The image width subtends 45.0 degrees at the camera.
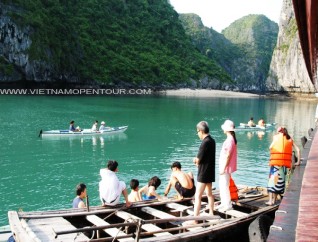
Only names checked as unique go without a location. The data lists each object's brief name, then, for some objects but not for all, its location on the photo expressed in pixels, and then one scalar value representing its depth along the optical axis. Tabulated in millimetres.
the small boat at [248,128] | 41438
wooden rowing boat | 7152
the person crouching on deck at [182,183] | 10133
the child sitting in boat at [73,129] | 33356
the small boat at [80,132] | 32812
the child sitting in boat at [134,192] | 11008
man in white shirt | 8922
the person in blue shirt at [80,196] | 10234
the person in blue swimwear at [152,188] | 11118
